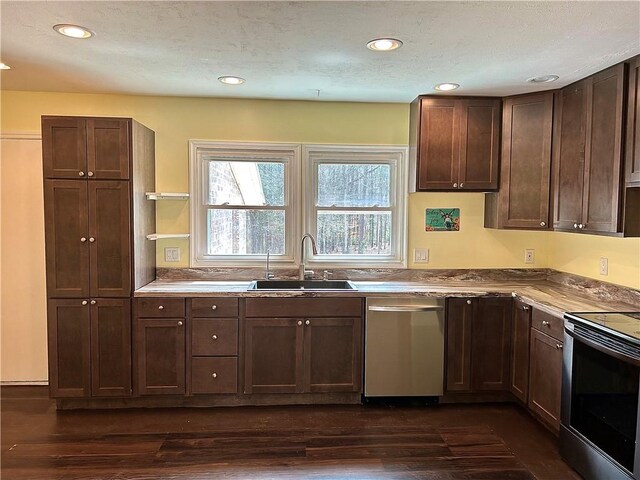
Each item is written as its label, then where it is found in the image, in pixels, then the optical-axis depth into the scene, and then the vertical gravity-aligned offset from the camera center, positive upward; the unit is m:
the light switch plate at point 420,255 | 3.88 -0.32
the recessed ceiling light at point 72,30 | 2.22 +0.96
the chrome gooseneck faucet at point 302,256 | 3.72 -0.33
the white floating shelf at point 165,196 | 3.46 +0.17
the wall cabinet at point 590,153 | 2.69 +0.45
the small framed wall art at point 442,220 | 3.87 -0.01
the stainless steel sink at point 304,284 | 3.64 -0.56
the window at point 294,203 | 3.77 +0.13
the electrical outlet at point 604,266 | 3.19 -0.33
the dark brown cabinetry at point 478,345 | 3.36 -0.96
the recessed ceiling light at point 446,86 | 3.19 +0.98
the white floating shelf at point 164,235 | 3.43 -0.15
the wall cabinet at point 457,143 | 3.51 +0.61
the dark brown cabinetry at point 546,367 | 2.78 -0.98
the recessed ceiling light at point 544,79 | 2.96 +0.97
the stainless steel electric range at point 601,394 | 2.13 -0.93
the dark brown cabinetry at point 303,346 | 3.29 -0.97
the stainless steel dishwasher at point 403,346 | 3.31 -0.96
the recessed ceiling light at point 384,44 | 2.36 +0.96
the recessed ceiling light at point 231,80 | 3.08 +0.98
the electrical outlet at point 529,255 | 3.89 -0.31
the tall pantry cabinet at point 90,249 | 3.11 -0.24
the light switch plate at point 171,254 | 3.75 -0.31
